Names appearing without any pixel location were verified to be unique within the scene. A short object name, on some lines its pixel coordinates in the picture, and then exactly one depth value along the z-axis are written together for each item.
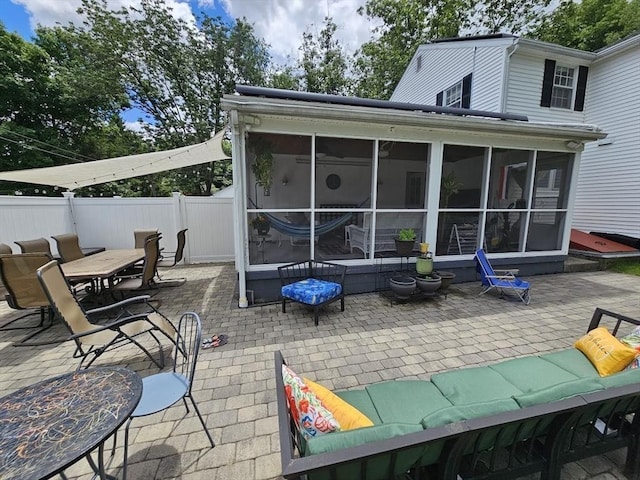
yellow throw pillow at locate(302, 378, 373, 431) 1.30
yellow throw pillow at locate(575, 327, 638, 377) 1.82
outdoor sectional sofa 1.01
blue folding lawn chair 4.43
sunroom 4.18
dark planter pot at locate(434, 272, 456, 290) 4.66
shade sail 5.37
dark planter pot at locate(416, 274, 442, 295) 4.32
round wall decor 7.06
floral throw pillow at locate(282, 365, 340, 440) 1.19
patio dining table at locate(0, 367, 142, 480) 1.04
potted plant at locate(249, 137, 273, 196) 4.36
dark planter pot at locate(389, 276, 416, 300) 4.23
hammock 4.55
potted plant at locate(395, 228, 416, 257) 4.77
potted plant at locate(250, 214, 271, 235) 4.42
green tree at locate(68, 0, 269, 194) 12.03
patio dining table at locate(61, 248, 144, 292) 3.63
